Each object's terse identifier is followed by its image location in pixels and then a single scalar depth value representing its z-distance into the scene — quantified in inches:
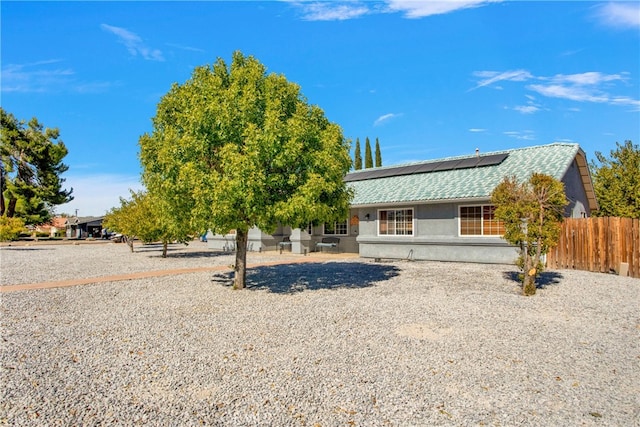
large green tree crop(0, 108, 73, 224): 1679.4
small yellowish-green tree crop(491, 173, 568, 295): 404.5
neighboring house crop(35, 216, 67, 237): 2844.0
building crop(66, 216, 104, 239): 2541.8
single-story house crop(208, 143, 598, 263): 645.3
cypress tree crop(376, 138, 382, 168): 2459.4
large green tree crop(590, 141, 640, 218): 932.6
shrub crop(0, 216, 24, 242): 1279.0
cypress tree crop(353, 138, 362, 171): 2427.4
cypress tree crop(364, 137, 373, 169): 2420.3
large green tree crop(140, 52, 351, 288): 381.4
